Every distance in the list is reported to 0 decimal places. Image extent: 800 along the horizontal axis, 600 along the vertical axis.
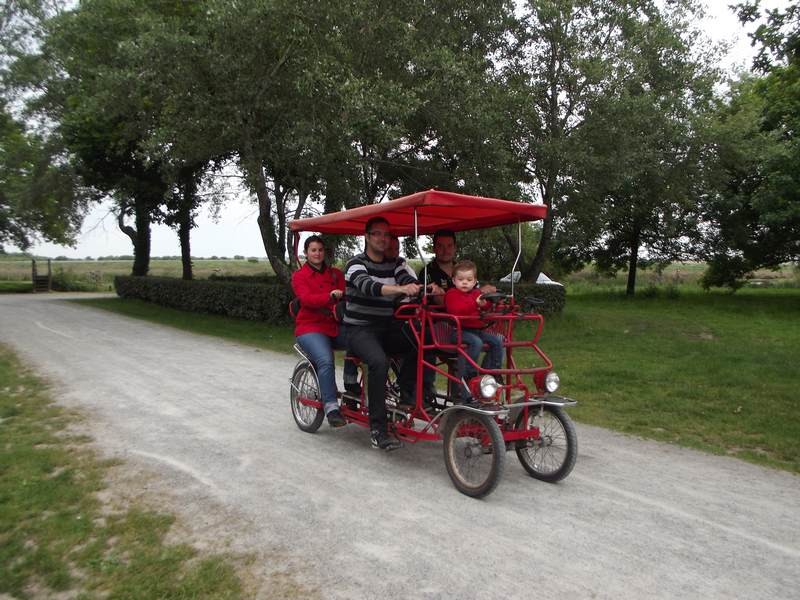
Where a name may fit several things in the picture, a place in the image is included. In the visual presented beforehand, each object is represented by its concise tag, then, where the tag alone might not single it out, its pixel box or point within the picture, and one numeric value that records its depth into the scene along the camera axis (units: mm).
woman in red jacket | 6031
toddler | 5363
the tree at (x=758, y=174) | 10609
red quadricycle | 4758
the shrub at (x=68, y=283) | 35500
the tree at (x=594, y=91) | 15484
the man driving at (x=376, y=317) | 5449
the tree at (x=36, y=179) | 24328
